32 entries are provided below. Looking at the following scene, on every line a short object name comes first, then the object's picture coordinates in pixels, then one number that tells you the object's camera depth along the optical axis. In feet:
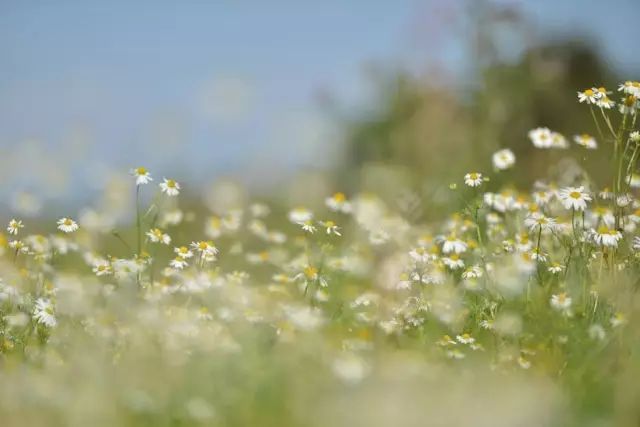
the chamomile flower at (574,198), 22.71
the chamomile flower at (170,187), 23.47
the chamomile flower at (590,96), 23.59
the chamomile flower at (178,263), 23.10
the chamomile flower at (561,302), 19.15
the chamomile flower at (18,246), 23.61
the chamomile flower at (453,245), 24.53
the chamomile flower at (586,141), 24.23
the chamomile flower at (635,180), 25.60
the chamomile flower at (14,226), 24.33
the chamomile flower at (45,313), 20.39
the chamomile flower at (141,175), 23.26
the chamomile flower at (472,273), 22.53
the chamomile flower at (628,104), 22.97
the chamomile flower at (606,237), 21.74
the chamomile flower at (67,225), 24.00
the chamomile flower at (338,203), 27.17
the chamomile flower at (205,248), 23.02
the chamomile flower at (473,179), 24.55
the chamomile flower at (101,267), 22.49
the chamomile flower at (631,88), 22.61
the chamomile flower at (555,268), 21.84
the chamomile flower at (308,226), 23.43
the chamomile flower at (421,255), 23.46
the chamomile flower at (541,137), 27.35
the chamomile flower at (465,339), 18.65
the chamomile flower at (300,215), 25.68
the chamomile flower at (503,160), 28.25
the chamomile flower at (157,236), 23.72
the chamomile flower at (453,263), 23.71
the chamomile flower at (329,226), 23.32
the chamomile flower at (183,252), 23.57
